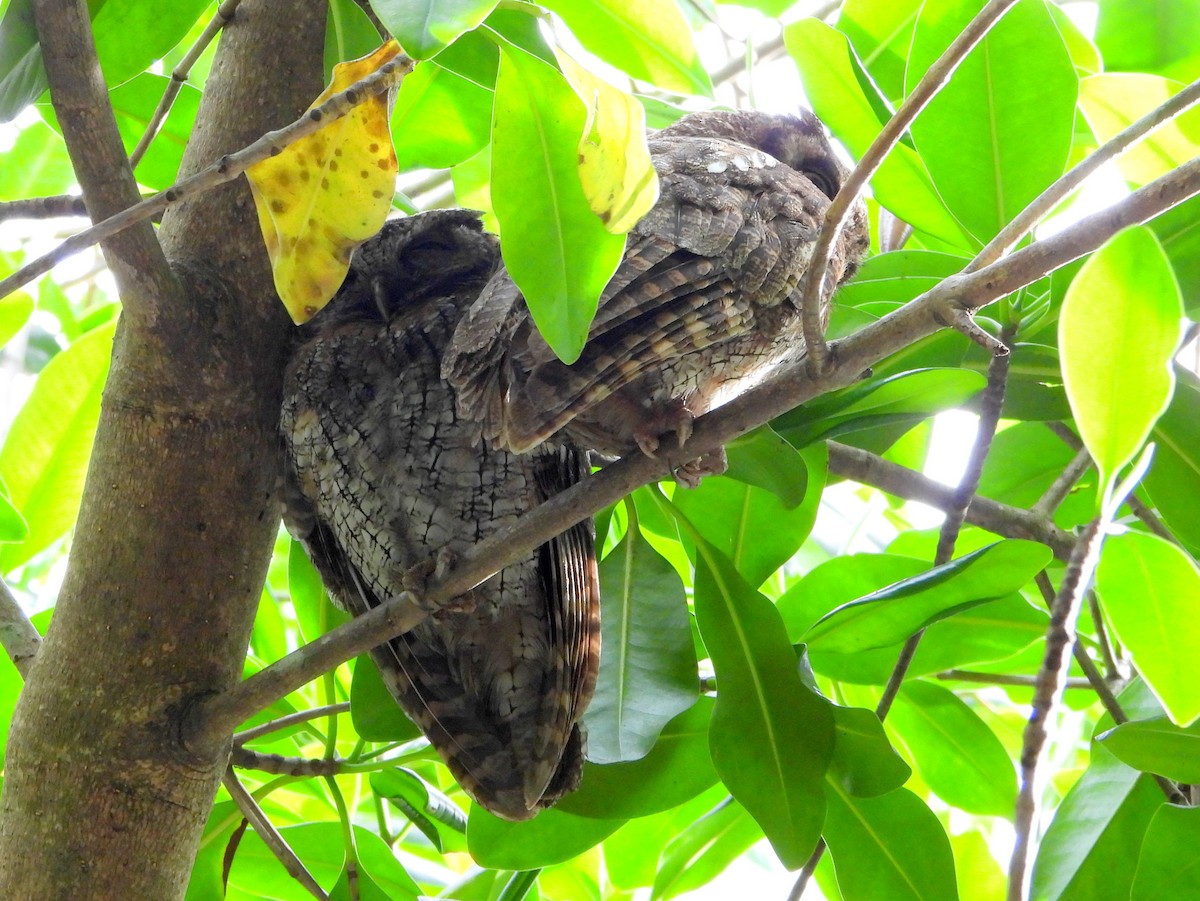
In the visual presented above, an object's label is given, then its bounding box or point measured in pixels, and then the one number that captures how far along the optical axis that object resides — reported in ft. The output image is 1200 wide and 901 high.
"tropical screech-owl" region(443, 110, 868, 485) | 15.72
